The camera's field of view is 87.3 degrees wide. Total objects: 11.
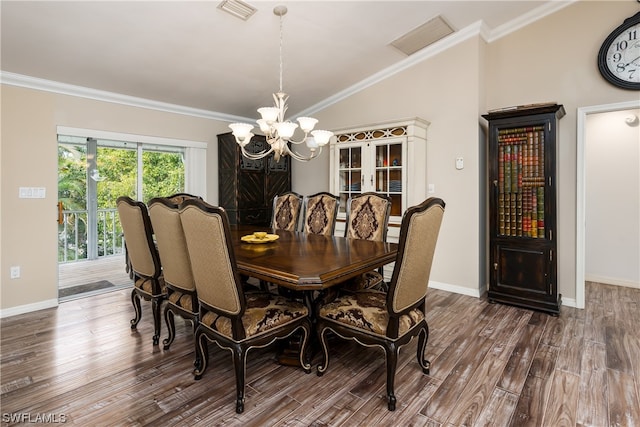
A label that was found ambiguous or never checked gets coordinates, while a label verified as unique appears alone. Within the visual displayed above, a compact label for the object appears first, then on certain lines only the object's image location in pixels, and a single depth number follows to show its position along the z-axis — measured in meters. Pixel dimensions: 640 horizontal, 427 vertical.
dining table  1.79
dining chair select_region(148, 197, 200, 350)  2.16
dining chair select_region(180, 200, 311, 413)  1.79
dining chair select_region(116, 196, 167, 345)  2.60
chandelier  2.59
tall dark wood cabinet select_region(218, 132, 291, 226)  4.87
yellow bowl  2.79
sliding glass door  4.84
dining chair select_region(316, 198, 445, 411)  1.85
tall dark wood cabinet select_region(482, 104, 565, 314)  3.30
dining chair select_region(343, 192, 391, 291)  2.92
